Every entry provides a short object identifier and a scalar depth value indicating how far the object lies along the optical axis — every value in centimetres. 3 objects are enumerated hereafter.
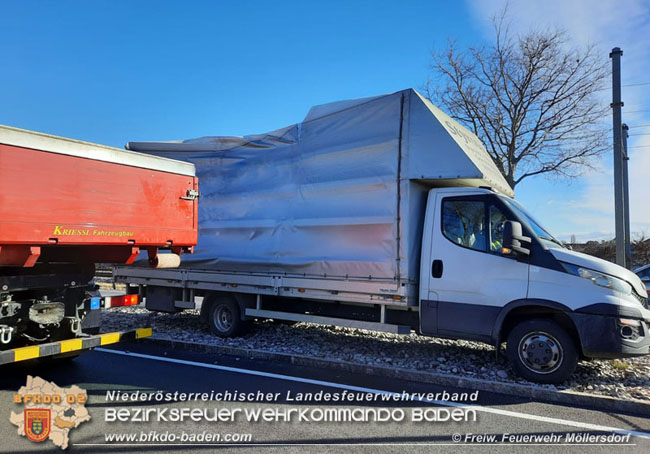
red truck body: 428
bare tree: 1720
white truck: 557
